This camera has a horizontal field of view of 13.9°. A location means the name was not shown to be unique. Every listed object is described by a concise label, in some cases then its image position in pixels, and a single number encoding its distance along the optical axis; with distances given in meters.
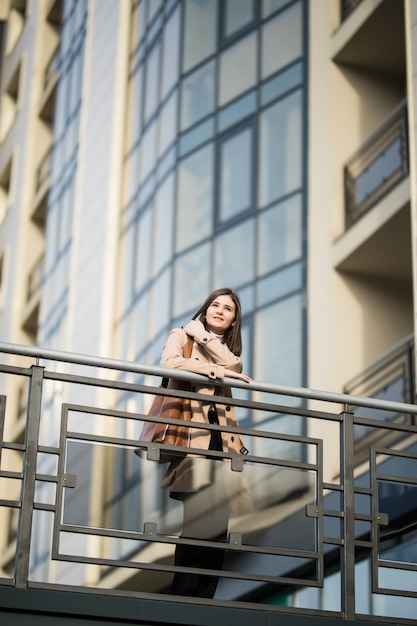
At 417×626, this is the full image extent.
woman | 9.86
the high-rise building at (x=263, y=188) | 23.53
